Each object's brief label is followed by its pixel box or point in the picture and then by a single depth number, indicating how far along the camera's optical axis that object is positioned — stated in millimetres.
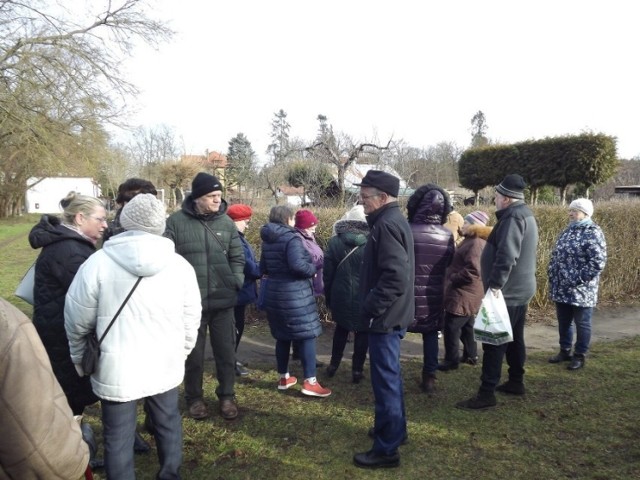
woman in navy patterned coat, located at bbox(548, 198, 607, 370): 5074
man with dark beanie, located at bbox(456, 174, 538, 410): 4043
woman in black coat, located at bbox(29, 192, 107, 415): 2865
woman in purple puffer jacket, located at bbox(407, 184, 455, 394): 4340
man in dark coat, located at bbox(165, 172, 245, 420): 3717
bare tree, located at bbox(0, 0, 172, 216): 16609
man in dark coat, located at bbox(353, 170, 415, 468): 3139
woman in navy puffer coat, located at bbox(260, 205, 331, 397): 4297
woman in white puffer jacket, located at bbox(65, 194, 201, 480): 2477
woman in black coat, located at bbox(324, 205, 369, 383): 4605
